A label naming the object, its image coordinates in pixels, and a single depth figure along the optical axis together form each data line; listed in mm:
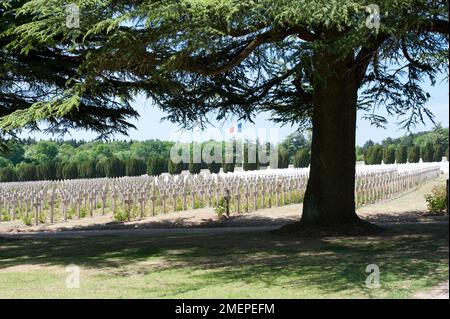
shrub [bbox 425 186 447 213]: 18969
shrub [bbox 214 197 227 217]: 19469
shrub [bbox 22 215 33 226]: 20281
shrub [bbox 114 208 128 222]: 20203
